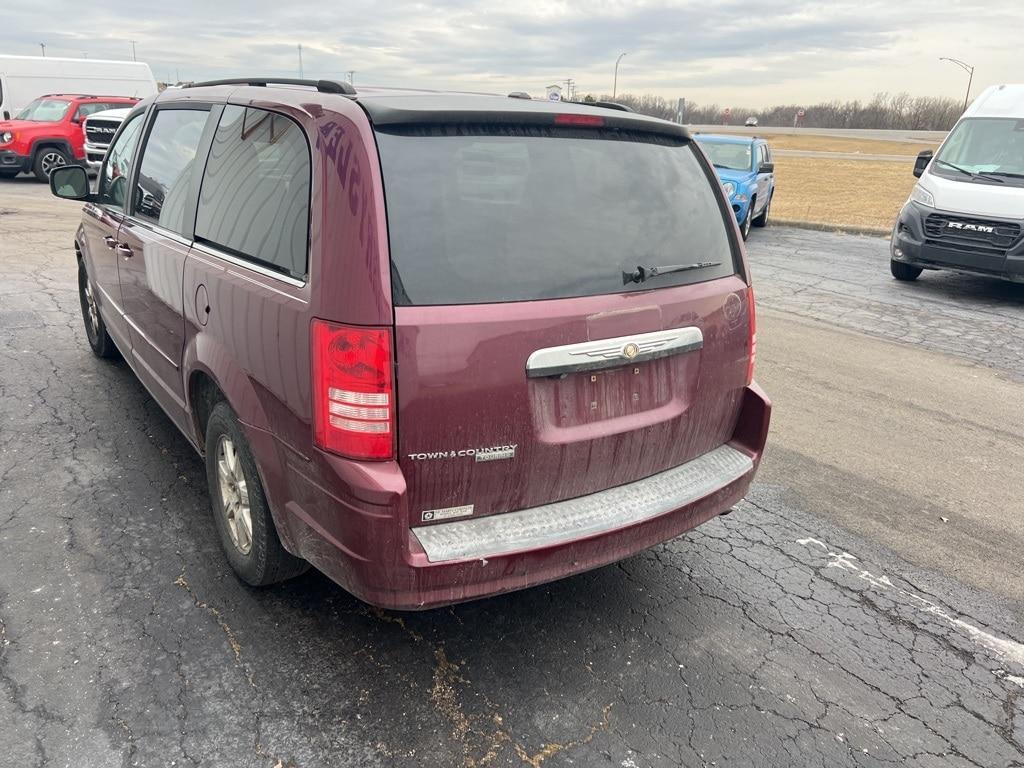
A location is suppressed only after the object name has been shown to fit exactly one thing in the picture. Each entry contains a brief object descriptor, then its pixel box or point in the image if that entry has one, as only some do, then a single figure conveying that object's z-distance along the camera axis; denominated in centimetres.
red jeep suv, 1755
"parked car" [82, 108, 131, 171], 1706
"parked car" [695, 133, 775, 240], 1285
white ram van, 877
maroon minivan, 225
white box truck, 2117
